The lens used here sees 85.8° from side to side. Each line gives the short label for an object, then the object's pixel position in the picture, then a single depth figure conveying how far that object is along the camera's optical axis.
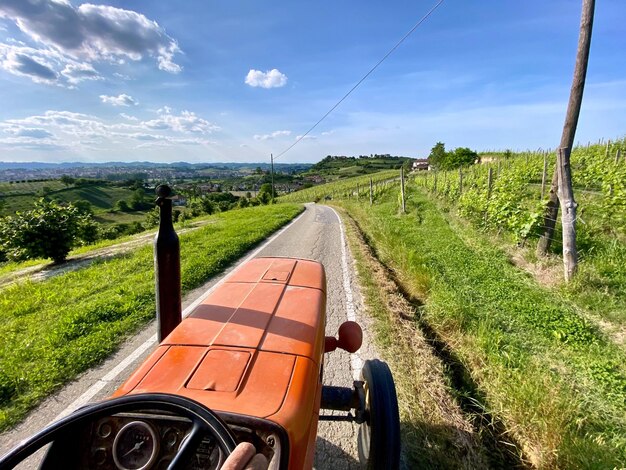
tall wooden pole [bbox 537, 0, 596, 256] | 6.12
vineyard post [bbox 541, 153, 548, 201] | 9.62
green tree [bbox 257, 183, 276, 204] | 38.05
